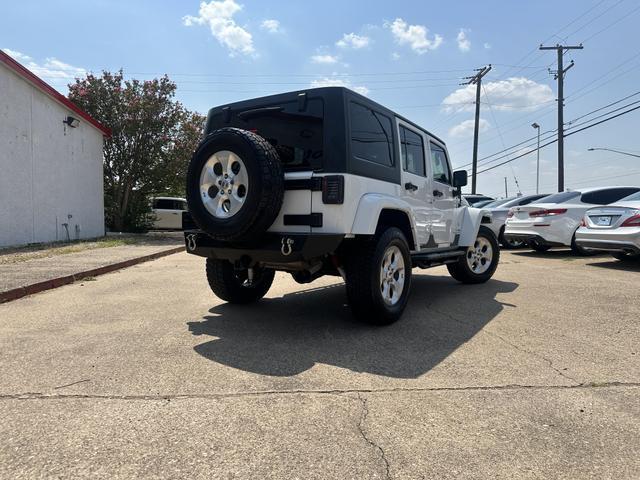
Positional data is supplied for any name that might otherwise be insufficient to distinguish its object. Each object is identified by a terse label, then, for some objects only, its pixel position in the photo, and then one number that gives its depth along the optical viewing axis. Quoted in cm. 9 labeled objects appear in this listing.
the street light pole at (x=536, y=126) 3316
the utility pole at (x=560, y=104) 2552
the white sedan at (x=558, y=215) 1088
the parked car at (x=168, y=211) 2362
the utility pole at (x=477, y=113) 3155
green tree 2023
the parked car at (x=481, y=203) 1547
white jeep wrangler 405
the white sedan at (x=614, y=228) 842
